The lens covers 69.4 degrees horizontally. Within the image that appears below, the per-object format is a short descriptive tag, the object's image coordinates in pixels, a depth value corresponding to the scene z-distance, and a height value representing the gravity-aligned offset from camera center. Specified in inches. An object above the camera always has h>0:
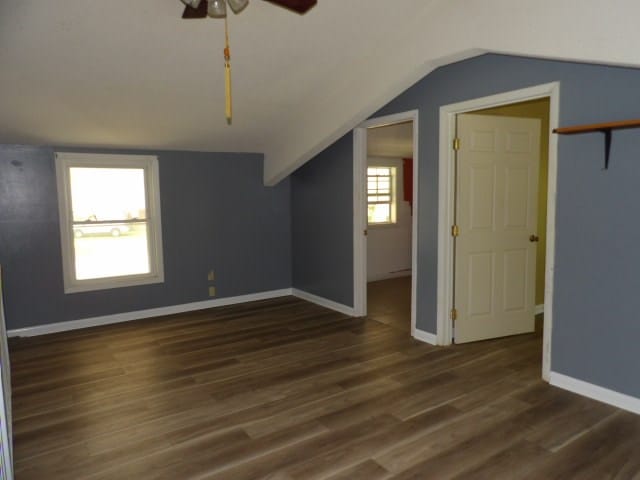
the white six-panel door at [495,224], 153.1 -8.6
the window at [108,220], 181.6 -6.6
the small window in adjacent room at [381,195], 281.1 +3.5
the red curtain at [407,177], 289.1 +14.7
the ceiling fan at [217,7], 93.0 +41.3
